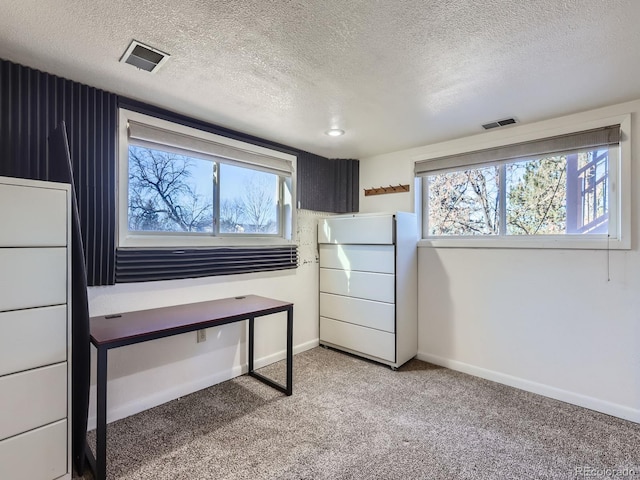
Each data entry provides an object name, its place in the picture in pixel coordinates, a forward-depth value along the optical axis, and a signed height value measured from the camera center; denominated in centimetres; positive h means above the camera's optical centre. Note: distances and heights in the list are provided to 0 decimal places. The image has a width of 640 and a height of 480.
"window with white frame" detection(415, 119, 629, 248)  236 +41
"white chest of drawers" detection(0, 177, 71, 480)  140 -42
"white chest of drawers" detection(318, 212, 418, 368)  302 -45
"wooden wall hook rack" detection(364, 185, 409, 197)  342 +56
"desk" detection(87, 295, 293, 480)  160 -51
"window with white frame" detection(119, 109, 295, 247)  230 +44
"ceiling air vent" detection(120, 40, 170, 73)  162 +97
